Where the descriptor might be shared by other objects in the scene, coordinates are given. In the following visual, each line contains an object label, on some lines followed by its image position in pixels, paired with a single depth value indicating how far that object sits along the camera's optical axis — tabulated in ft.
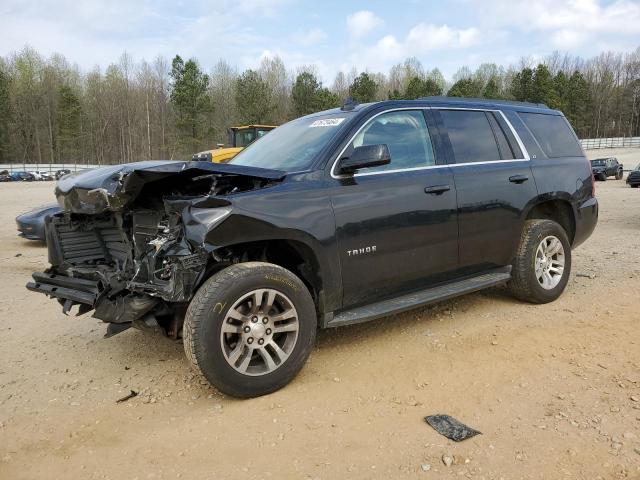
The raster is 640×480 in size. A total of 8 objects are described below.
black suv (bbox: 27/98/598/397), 10.72
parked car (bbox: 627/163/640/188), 73.72
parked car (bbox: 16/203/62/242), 31.19
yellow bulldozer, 59.73
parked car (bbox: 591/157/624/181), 94.68
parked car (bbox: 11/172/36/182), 153.17
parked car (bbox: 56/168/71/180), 153.81
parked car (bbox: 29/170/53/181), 154.81
